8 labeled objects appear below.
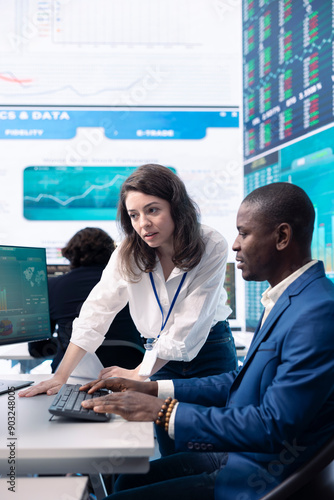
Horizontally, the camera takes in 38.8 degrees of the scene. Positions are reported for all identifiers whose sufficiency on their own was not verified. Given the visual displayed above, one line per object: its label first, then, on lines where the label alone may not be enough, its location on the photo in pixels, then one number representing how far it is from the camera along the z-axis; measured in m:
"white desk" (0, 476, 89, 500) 0.92
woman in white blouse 1.63
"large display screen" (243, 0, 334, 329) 2.62
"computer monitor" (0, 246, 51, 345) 1.61
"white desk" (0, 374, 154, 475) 0.97
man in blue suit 0.92
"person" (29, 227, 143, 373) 2.35
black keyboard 1.12
